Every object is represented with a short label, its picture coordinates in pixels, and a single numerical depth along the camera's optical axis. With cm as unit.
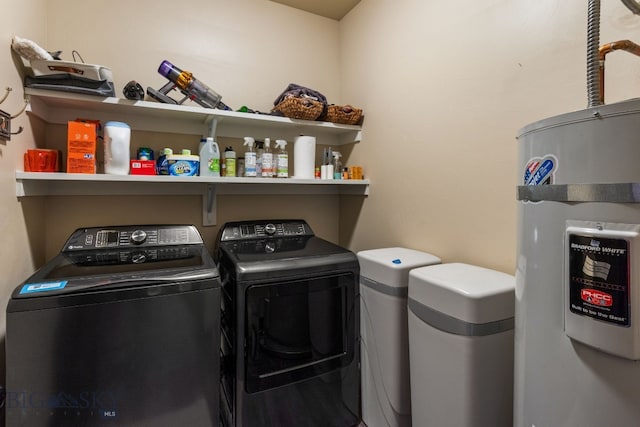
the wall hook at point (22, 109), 124
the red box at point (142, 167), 156
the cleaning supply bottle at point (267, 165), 186
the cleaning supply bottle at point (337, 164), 214
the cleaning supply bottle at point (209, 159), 174
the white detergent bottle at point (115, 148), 148
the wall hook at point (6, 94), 109
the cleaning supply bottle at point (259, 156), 187
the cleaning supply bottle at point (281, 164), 192
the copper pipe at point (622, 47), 82
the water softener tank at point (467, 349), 103
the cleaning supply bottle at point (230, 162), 184
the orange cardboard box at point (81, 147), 140
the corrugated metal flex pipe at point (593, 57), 72
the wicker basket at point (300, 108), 184
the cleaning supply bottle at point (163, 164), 166
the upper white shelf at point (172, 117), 148
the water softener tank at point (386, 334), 141
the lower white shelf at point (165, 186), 138
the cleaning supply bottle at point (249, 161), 182
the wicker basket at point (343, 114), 202
